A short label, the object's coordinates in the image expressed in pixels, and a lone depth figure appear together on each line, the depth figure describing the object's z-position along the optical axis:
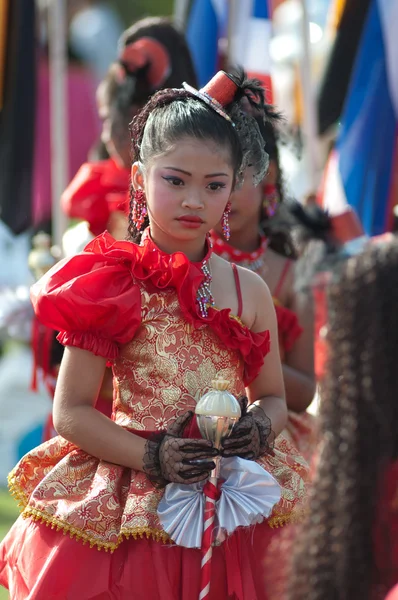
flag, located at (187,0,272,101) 13.97
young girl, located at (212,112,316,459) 7.64
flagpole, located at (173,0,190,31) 16.07
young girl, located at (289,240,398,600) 3.64
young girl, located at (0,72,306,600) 5.07
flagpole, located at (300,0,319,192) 14.50
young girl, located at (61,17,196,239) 9.71
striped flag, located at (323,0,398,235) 13.08
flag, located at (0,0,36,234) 14.29
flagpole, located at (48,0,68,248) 14.73
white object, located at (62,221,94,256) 9.57
